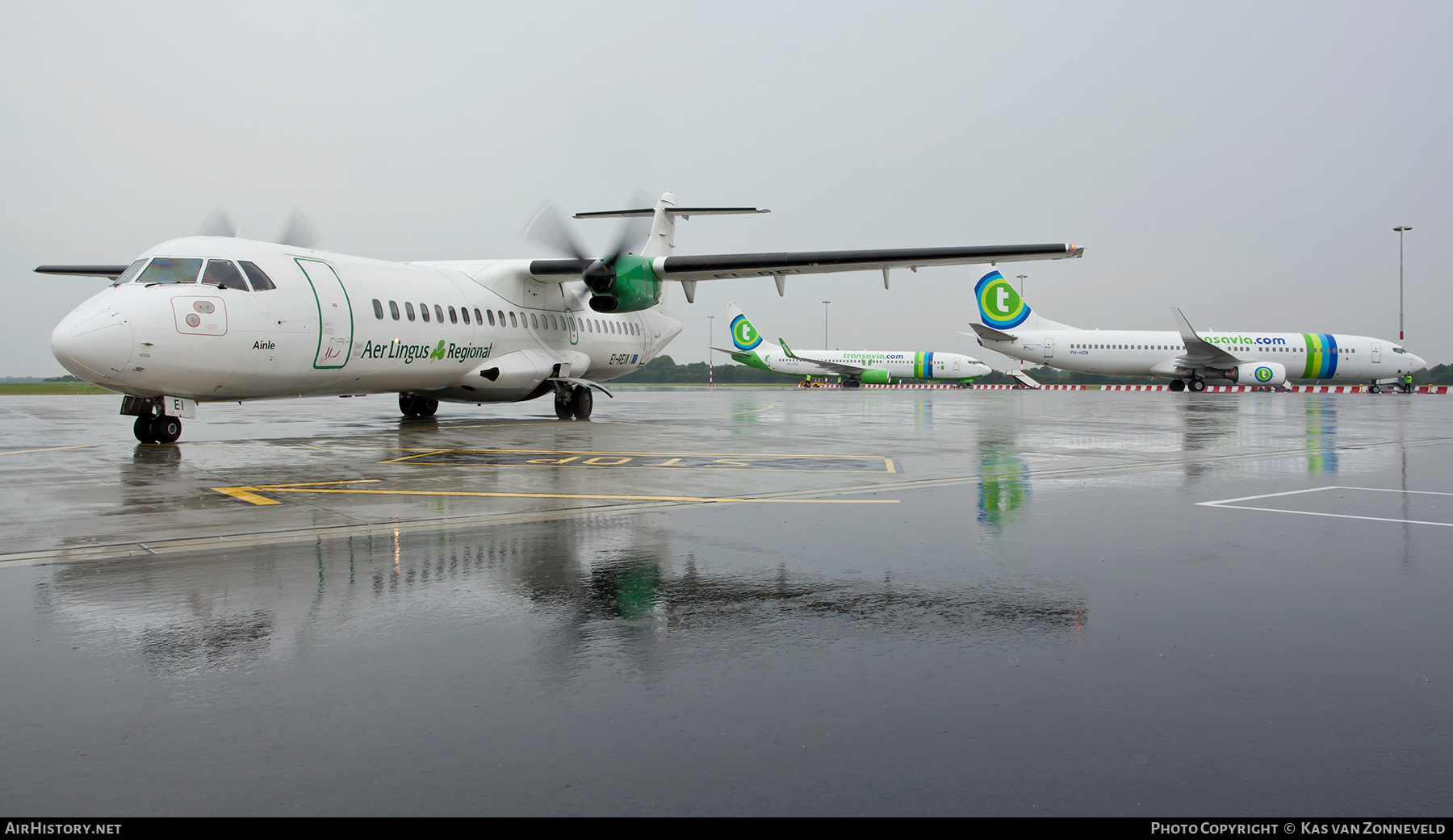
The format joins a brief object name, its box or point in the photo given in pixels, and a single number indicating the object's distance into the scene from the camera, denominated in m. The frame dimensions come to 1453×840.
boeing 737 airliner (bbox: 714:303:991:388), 70.44
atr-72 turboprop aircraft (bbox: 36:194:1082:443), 13.25
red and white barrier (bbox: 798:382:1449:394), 58.22
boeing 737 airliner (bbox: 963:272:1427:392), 51.31
